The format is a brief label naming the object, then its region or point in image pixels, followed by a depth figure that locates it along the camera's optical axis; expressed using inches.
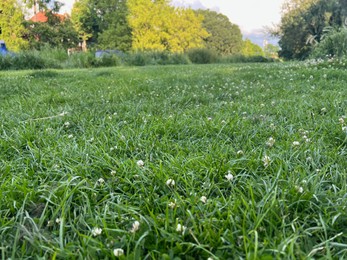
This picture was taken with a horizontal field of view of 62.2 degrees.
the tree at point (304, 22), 995.3
